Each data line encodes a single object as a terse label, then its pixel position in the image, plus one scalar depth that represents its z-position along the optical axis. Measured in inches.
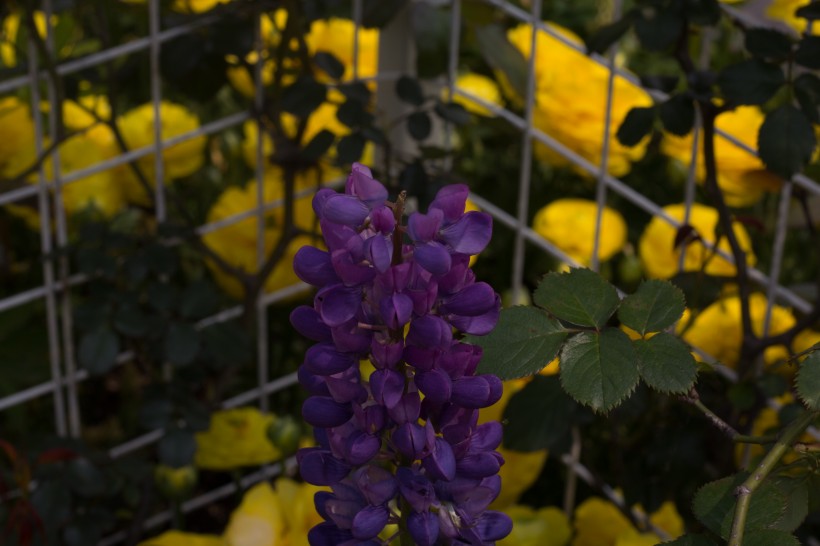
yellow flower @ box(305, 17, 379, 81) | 69.8
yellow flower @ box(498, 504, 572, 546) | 52.4
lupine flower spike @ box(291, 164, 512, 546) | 40.4
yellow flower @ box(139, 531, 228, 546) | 53.0
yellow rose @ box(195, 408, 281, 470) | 57.0
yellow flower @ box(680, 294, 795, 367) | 57.0
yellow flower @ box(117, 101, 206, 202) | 64.1
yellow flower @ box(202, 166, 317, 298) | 61.6
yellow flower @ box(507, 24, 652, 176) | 60.7
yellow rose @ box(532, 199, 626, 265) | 65.8
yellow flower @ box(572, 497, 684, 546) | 55.7
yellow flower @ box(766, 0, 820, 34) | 55.6
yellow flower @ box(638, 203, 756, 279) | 60.3
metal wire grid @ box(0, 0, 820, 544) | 54.7
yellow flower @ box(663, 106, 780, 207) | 54.4
